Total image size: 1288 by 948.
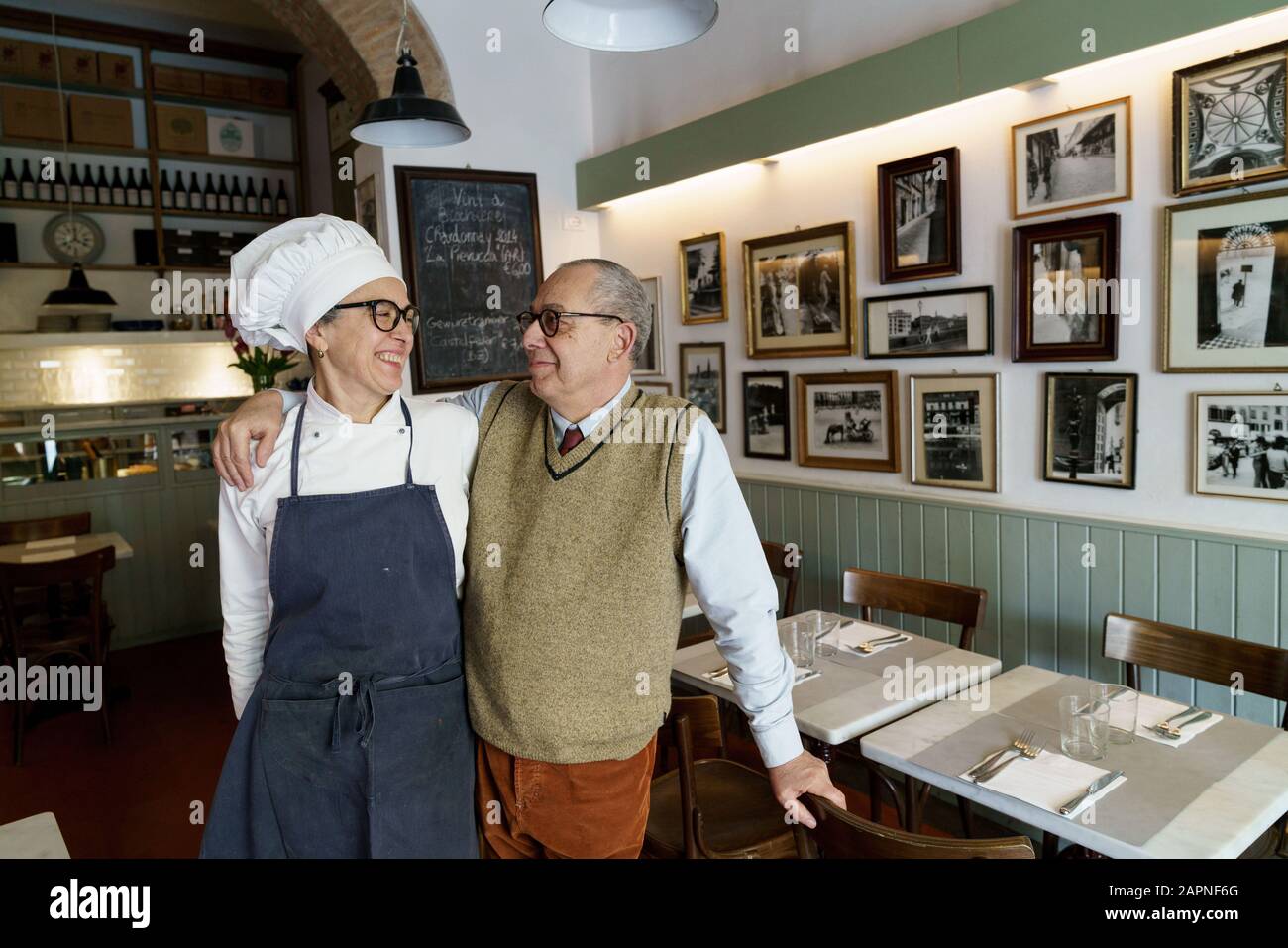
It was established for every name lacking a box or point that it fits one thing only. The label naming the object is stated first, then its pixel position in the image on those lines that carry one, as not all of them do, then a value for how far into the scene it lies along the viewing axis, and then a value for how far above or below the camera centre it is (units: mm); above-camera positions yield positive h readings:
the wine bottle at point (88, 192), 6934 +1729
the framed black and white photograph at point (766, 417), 4434 -131
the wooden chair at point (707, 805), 2303 -1266
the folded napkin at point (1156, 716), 2256 -900
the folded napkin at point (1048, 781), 1951 -903
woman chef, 1529 -319
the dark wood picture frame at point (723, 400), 4762 -40
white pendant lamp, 2154 +910
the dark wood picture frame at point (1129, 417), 3014 -133
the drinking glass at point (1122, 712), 2250 -857
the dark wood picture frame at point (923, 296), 3410 +257
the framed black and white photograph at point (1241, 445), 2682 -219
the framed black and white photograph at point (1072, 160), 2971 +759
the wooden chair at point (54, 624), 4285 -1130
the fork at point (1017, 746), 2104 -899
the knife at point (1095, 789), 1891 -903
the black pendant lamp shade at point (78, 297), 6195 +824
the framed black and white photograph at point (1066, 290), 3037 +316
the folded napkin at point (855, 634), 3082 -875
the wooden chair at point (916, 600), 3105 -800
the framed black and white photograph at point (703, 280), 4664 +598
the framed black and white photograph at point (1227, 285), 2633 +272
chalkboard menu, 4785 +749
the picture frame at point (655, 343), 5113 +302
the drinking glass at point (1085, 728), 2129 -833
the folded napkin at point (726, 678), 2783 -894
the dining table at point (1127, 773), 1810 -907
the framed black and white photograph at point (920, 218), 3484 +672
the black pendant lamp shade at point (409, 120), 3400 +1121
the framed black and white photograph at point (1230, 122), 2574 +749
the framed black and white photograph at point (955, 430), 3480 -186
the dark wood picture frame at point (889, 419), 3842 -149
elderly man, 1551 -340
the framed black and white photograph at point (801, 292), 3994 +455
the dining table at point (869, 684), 2477 -898
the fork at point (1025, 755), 2061 -900
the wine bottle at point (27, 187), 6719 +1734
